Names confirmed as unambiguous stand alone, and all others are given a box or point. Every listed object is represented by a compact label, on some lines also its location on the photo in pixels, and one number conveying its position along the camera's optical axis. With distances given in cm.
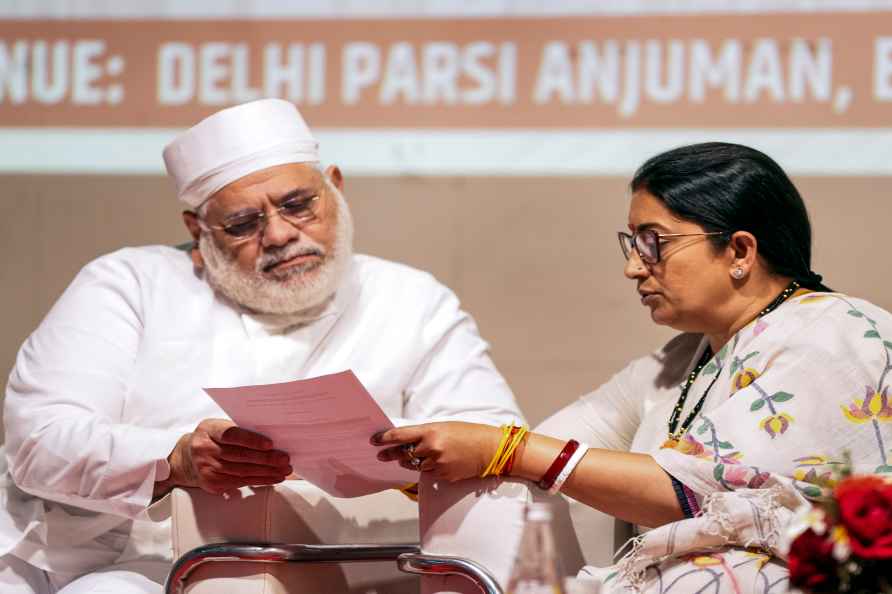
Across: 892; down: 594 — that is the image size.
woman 415
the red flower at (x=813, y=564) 382
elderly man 442
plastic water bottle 382
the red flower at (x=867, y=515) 380
